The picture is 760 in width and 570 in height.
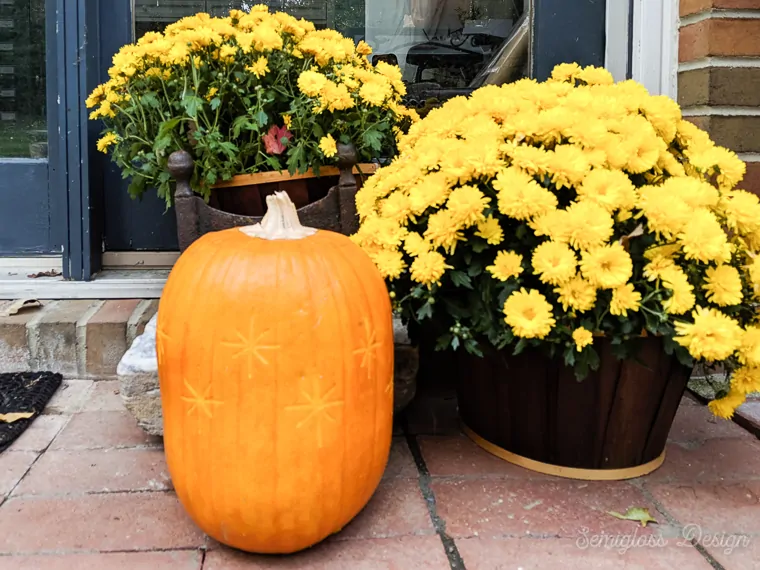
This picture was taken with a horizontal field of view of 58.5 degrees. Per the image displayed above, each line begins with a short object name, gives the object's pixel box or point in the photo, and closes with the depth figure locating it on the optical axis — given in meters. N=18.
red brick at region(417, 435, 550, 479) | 1.51
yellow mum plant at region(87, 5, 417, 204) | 1.64
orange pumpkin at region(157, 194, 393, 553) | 1.15
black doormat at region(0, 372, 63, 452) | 1.68
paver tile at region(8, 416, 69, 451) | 1.63
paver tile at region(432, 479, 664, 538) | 1.30
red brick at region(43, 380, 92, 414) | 1.85
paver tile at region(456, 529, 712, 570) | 1.19
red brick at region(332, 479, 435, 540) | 1.29
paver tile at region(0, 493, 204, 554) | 1.24
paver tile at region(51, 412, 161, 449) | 1.66
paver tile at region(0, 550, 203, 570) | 1.17
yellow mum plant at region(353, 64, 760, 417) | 1.24
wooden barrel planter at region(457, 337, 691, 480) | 1.41
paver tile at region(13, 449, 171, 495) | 1.44
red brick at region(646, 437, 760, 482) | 1.51
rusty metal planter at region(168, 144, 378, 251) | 1.70
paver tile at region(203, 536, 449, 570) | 1.19
